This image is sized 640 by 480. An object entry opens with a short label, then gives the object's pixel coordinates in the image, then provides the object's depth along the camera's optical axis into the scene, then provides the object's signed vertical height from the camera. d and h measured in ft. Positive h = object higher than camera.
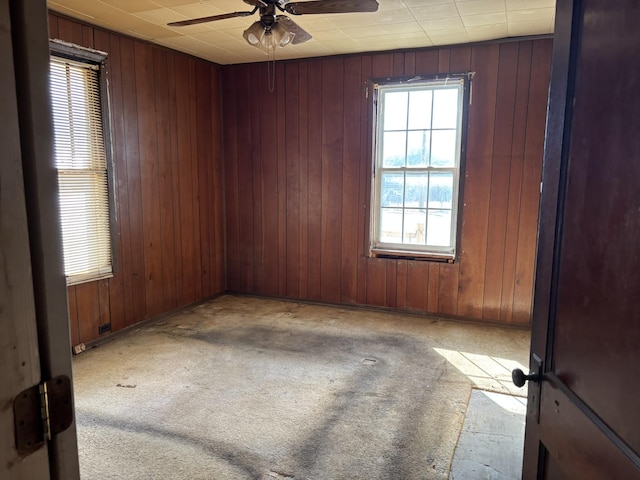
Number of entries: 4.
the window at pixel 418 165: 13.70 +0.52
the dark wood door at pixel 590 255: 2.62 -0.51
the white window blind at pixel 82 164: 10.77 +0.39
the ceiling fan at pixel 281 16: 8.13 +3.17
